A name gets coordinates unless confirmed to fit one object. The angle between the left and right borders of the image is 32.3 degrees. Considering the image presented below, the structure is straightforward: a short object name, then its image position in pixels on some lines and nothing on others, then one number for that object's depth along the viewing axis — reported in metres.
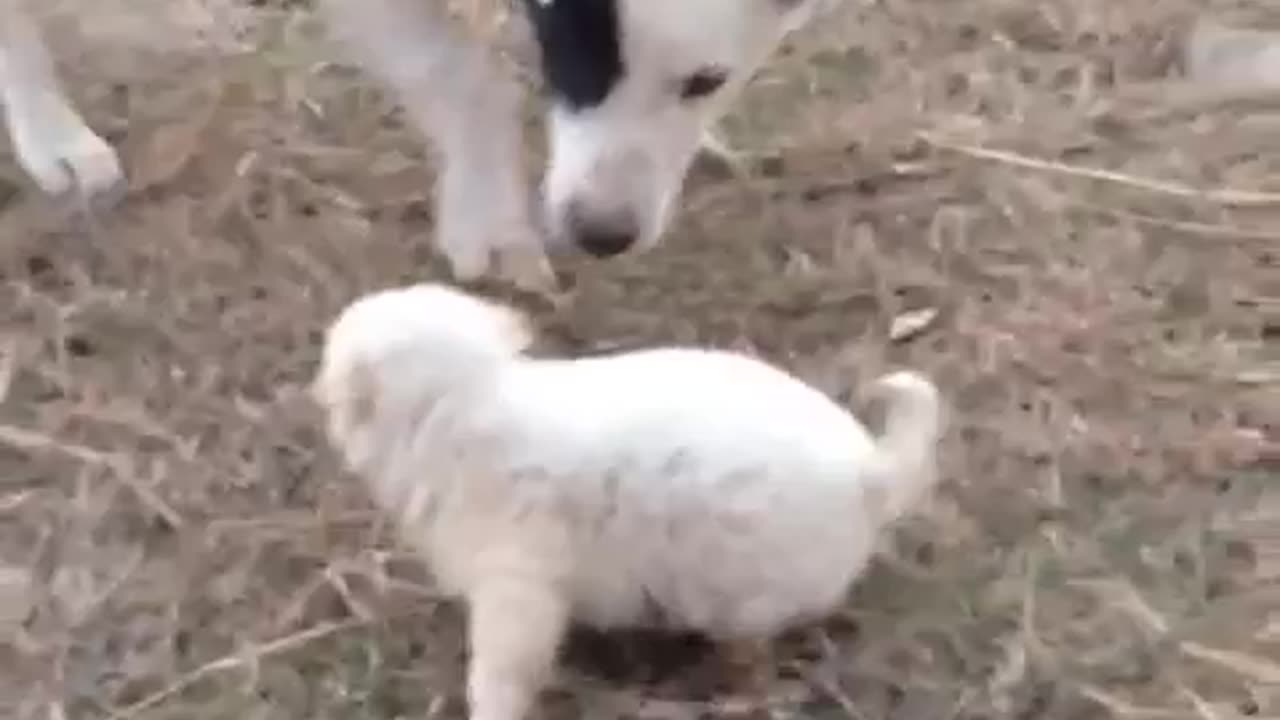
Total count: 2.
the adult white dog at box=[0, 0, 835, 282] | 1.66
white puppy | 1.36
